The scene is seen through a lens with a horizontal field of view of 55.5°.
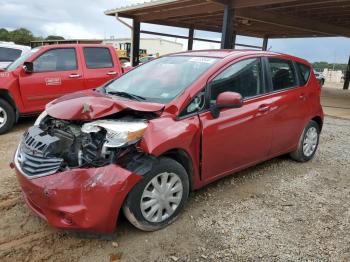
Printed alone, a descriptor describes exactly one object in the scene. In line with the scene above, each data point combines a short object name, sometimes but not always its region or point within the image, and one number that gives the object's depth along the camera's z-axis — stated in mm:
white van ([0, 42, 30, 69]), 9916
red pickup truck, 6324
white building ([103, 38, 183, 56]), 47100
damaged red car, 2582
